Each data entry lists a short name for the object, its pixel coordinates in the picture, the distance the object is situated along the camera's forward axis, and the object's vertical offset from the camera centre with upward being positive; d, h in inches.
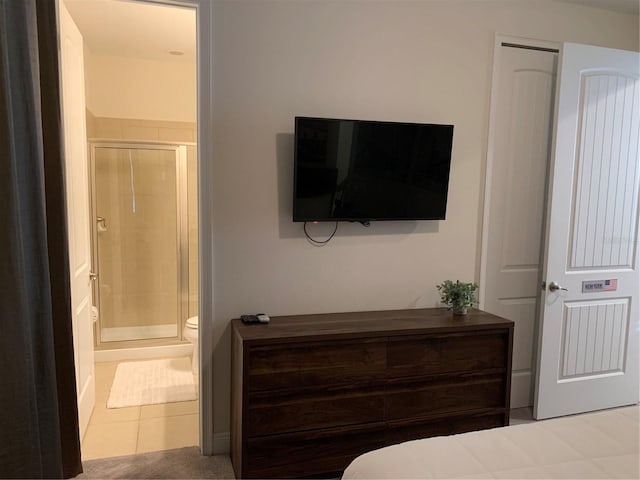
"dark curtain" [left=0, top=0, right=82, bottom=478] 54.6 -9.1
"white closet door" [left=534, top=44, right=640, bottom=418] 113.7 -8.4
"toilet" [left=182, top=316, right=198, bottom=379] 141.8 -41.6
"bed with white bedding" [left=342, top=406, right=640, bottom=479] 49.4 -28.0
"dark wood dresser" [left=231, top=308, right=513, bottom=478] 88.0 -36.6
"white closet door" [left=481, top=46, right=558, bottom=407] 114.4 +4.0
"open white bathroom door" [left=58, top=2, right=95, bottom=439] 95.6 -1.2
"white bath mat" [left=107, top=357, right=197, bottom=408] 127.8 -54.7
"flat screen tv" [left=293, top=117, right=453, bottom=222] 95.5 +6.5
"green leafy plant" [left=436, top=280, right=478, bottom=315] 104.0 -20.8
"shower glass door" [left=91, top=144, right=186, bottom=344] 158.1 -15.2
